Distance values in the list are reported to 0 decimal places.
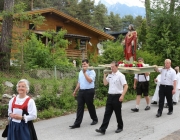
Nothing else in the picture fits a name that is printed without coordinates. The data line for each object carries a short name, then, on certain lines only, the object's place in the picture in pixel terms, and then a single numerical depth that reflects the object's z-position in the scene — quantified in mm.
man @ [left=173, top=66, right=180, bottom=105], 12077
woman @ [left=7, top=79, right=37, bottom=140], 4879
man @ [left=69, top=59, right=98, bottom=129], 7898
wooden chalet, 29641
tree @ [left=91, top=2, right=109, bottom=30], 55281
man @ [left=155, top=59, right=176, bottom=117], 9242
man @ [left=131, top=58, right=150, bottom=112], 10500
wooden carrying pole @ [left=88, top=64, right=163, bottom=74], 8523
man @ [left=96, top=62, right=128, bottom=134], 7242
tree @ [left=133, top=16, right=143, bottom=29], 66781
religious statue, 10524
